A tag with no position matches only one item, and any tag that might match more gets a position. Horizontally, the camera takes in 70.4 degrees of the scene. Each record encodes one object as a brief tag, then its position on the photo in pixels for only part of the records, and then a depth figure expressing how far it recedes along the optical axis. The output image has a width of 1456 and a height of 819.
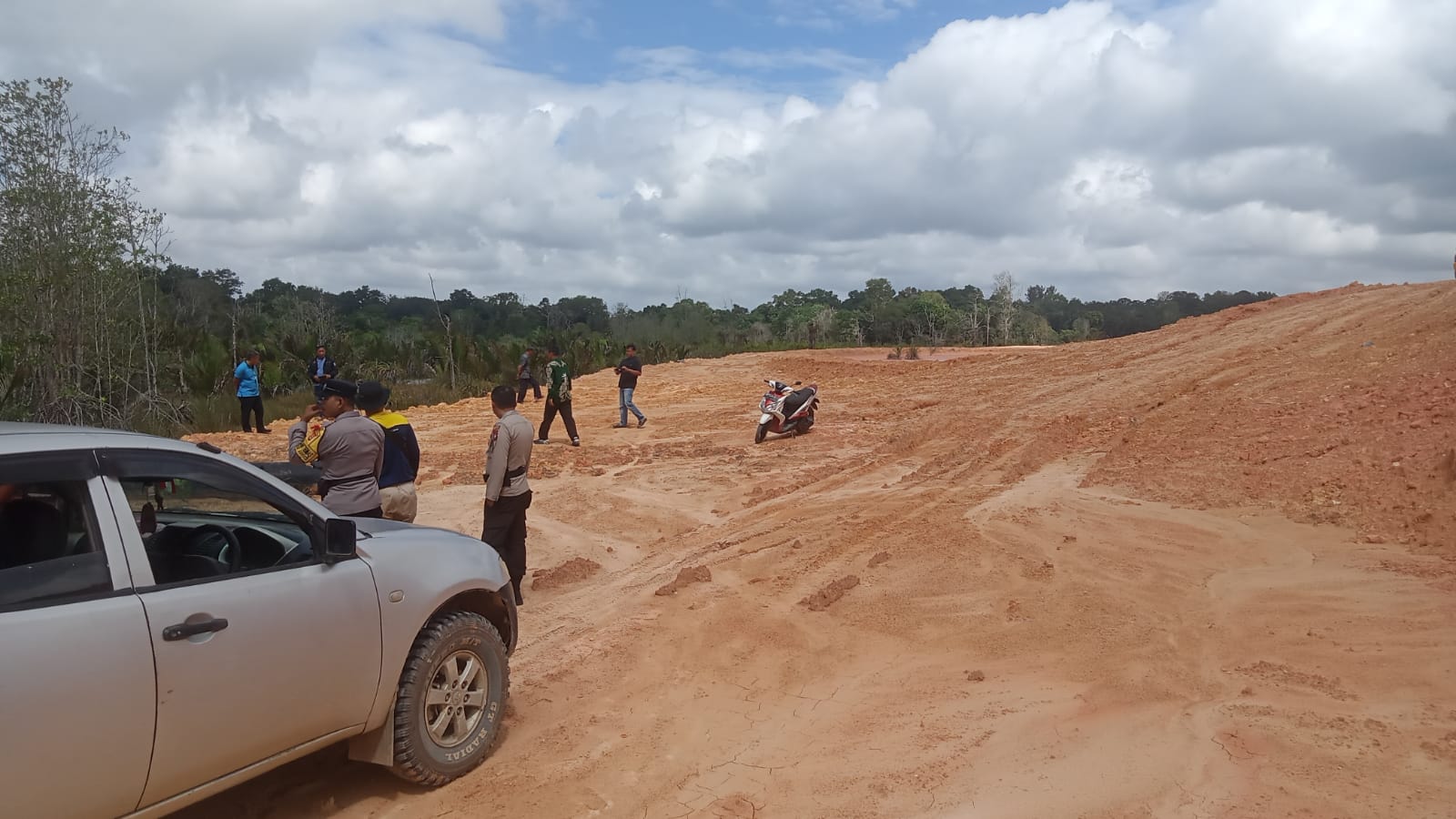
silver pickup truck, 3.17
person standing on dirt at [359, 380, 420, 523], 7.00
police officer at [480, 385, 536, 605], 7.22
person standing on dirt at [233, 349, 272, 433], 18.44
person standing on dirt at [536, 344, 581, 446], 15.61
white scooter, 16.02
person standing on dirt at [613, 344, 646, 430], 18.11
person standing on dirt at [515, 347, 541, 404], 22.67
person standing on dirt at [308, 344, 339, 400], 17.91
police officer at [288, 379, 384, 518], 6.29
